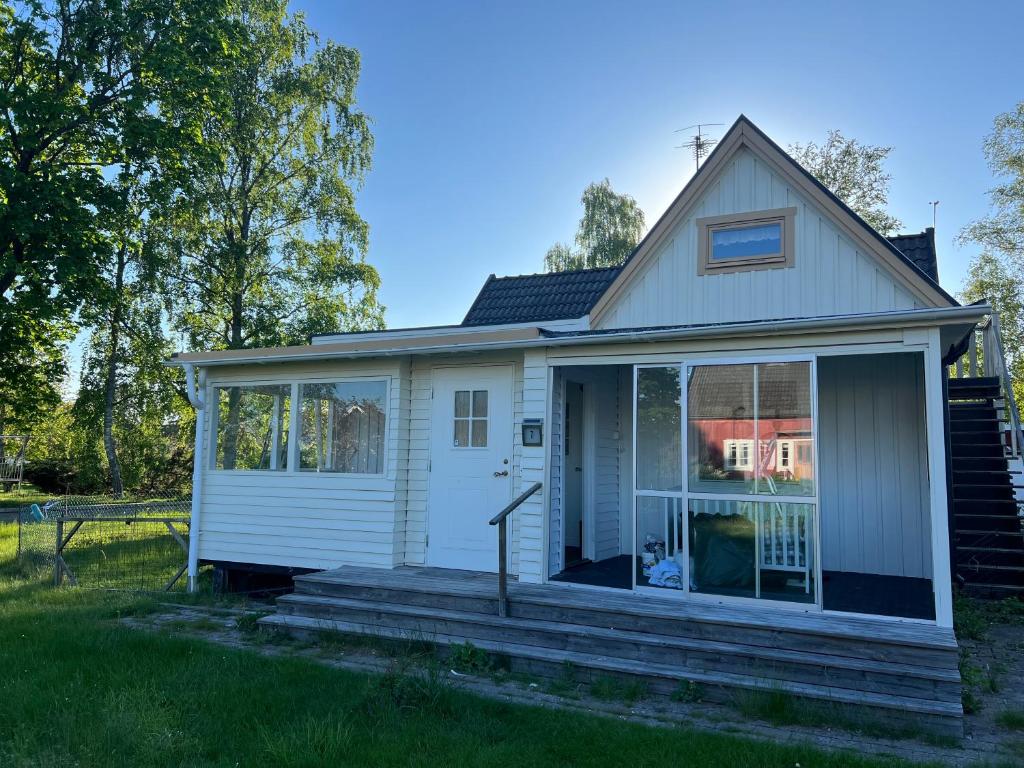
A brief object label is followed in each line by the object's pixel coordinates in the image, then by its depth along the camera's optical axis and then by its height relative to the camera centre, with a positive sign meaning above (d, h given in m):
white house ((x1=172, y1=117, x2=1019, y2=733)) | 5.59 +0.18
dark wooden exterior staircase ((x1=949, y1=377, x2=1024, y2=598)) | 8.06 -0.46
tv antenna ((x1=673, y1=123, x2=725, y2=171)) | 12.97 +6.29
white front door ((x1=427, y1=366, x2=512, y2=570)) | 7.30 -0.09
